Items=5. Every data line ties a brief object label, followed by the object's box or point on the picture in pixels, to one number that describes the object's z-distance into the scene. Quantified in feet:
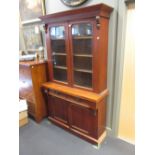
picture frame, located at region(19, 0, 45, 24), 8.66
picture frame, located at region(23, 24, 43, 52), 9.47
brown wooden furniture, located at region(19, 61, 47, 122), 8.08
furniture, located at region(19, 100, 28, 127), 8.52
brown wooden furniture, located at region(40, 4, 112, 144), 6.00
